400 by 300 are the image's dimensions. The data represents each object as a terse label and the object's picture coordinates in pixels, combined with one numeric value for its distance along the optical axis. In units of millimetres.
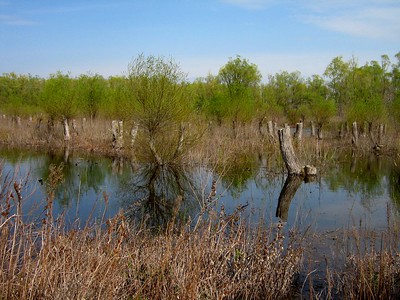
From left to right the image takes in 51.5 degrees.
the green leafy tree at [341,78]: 57422
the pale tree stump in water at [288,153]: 18625
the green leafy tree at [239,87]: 34625
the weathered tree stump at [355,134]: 31912
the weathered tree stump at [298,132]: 23562
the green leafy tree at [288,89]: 62812
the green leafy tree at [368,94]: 33006
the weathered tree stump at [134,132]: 21847
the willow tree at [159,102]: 20266
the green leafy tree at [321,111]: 39719
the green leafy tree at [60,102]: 34094
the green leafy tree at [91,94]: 39031
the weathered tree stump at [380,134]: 30478
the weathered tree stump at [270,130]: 28028
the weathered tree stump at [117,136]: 28461
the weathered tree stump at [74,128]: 35219
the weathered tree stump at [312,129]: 37656
